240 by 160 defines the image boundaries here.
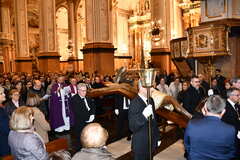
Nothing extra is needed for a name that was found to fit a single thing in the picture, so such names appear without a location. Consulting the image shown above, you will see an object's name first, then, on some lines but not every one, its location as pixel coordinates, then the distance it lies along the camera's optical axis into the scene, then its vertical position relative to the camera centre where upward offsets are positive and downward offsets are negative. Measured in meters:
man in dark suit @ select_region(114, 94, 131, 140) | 7.12 -1.21
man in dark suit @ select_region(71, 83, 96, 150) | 5.16 -0.86
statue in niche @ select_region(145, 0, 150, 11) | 25.14 +5.63
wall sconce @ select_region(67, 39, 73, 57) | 26.40 +1.80
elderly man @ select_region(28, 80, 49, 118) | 7.59 -0.66
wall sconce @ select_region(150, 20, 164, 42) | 16.02 +2.06
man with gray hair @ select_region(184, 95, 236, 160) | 2.57 -0.71
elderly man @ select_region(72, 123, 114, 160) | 2.16 -0.66
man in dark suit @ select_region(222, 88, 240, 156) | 3.87 -0.71
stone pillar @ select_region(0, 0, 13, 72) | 25.91 +3.03
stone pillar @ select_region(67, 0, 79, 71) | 26.48 +3.32
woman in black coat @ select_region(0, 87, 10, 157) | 4.03 -1.03
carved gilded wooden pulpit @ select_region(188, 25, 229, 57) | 8.35 +0.73
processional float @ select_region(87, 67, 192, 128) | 4.56 -0.71
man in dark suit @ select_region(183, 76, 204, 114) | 5.50 -0.68
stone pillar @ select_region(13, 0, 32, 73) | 20.69 +2.38
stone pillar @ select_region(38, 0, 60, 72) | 16.88 +1.73
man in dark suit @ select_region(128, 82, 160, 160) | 3.77 -0.87
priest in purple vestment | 7.40 -1.16
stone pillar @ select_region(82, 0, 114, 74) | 12.38 +1.12
